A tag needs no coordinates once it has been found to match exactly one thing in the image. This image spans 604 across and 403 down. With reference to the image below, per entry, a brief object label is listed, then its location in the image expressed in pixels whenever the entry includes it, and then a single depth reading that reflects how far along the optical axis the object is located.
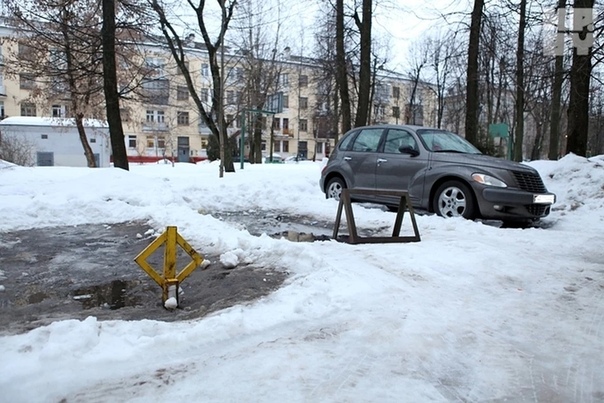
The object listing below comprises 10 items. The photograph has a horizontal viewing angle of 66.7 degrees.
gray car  7.38
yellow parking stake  3.66
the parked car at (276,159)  57.45
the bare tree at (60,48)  16.03
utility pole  19.03
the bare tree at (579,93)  12.32
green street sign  18.41
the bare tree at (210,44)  19.77
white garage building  37.22
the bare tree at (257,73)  33.97
